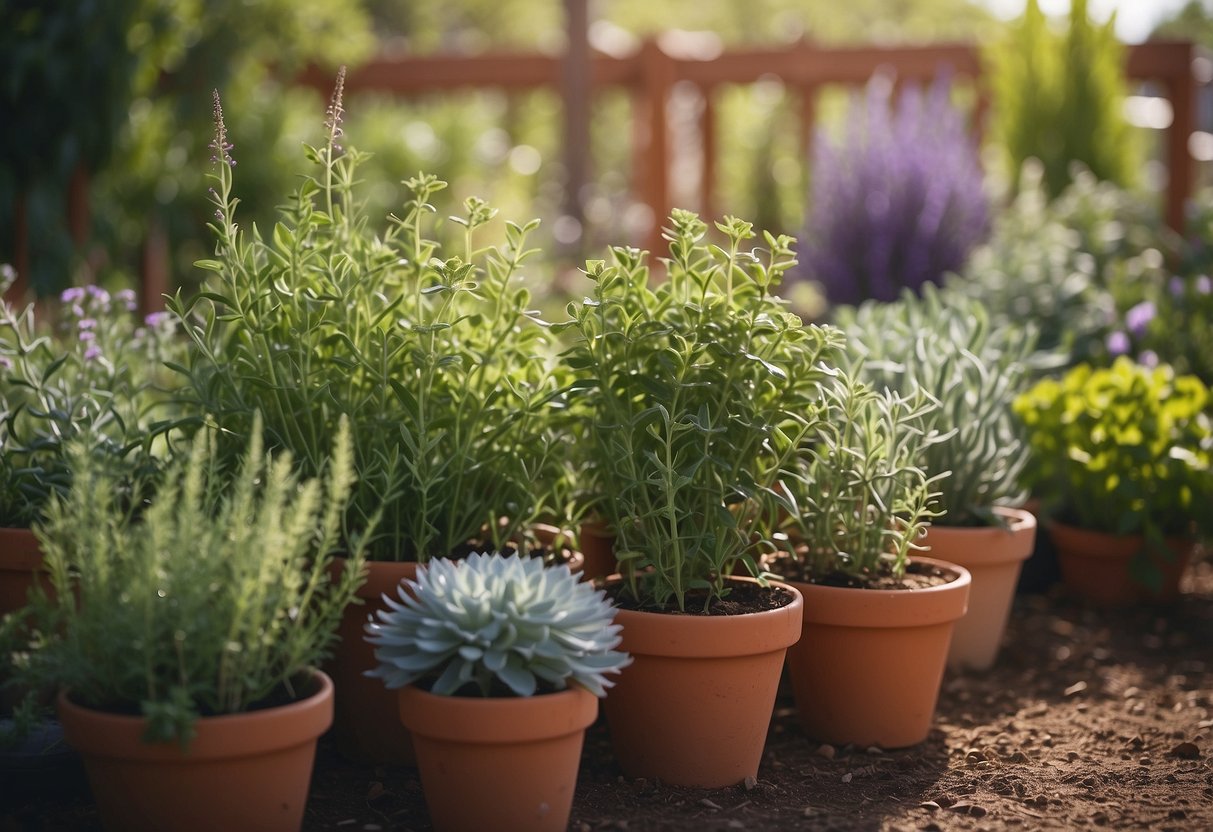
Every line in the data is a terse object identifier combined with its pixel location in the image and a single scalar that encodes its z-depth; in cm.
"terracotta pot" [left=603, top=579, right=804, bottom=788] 198
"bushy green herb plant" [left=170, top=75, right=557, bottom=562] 204
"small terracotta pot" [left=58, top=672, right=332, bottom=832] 158
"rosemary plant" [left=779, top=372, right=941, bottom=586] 220
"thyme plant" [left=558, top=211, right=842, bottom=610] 205
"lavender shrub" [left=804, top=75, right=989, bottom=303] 445
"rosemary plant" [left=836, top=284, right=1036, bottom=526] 261
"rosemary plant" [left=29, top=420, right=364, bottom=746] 156
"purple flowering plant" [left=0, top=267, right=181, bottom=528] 213
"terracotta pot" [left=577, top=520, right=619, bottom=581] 247
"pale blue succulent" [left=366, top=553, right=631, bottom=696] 172
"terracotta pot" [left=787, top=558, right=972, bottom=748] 220
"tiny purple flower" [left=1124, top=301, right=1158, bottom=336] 358
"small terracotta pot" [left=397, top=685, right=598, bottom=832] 171
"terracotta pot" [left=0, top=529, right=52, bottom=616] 207
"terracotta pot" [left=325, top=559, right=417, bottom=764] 204
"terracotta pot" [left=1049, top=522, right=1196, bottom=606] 318
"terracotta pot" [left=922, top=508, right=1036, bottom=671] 263
